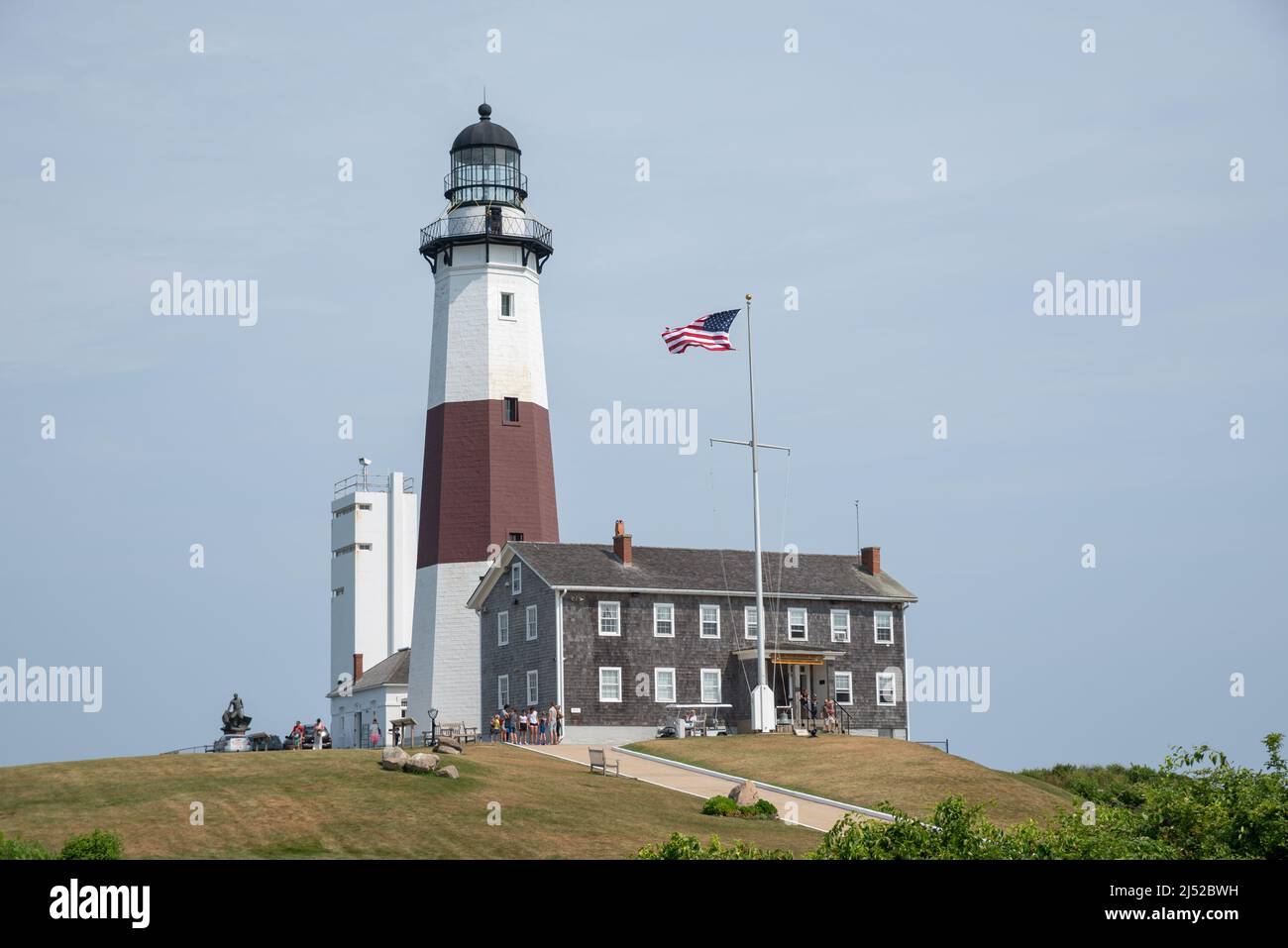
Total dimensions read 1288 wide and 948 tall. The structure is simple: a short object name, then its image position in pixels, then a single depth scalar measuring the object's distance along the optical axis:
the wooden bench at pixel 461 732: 50.88
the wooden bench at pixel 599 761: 44.25
